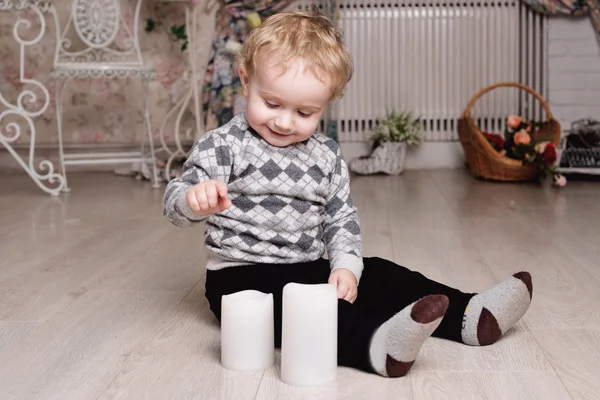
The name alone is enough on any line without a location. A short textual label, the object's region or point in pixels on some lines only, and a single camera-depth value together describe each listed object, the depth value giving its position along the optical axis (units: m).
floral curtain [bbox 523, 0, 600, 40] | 4.31
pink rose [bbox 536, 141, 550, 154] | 3.80
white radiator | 4.45
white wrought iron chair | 3.58
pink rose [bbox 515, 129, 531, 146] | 3.86
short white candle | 1.29
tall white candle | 1.24
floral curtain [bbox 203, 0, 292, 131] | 4.17
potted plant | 4.31
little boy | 1.40
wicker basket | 3.89
